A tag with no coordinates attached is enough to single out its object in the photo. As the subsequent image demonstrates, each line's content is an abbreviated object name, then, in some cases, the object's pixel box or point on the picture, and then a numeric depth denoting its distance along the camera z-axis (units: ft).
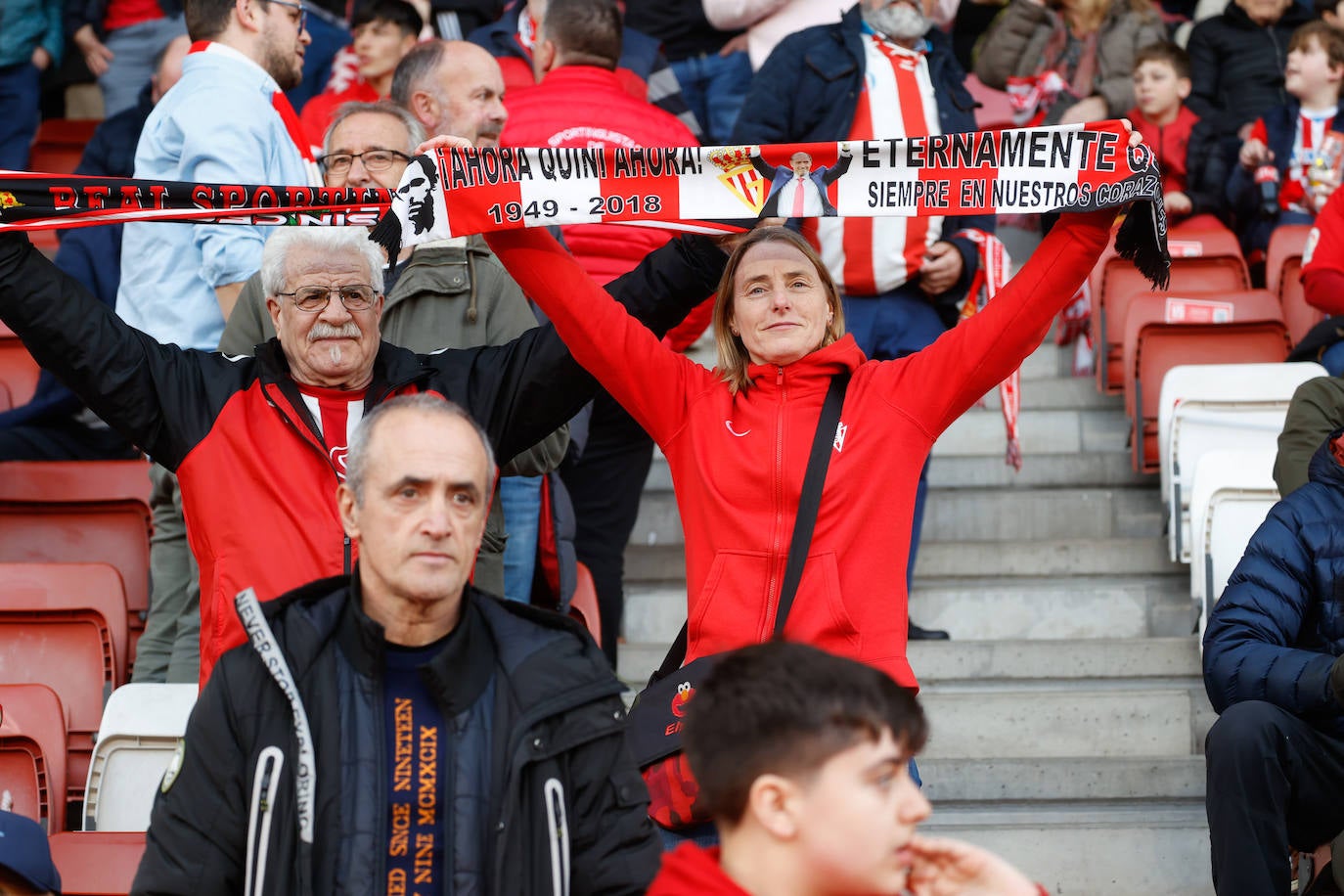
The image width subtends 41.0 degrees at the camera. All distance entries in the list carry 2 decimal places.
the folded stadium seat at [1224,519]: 17.19
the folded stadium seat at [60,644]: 15.76
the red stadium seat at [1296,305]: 24.23
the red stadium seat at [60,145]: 30.81
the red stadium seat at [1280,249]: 25.00
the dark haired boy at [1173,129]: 27.37
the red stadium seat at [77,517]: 17.94
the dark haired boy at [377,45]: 24.17
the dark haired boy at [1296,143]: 25.93
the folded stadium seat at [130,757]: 13.51
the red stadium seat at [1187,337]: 22.00
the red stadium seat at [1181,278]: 24.17
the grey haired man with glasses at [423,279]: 14.99
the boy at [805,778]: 7.30
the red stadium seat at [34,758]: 13.94
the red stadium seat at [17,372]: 21.29
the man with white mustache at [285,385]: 11.75
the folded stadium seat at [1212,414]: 19.56
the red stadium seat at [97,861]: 12.14
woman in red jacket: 11.99
